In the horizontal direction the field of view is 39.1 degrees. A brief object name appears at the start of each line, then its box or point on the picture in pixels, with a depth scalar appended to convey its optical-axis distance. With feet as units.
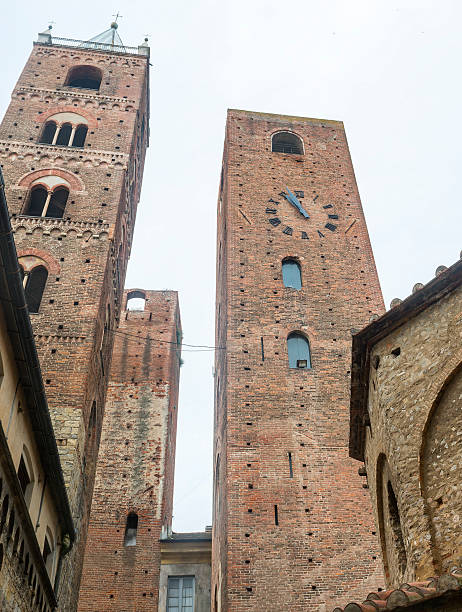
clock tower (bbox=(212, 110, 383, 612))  45.88
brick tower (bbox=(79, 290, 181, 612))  68.64
